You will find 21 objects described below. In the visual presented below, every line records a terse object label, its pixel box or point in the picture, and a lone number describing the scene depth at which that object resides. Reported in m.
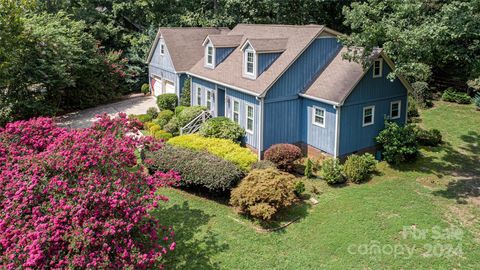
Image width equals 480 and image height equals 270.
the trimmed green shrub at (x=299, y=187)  16.46
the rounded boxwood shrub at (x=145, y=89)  36.22
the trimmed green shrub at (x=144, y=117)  26.77
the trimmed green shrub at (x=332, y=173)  17.89
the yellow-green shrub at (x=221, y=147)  18.52
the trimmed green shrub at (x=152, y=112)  28.24
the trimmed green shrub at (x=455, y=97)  31.41
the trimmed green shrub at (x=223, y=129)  21.42
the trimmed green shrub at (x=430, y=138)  22.84
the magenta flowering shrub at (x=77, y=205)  8.94
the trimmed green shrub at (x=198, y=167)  16.06
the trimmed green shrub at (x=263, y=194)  14.56
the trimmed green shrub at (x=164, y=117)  25.95
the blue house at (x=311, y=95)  19.70
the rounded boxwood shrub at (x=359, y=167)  18.06
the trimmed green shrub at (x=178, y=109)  26.50
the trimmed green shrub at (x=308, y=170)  18.64
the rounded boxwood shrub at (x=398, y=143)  19.61
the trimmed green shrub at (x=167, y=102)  28.80
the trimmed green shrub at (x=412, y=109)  27.19
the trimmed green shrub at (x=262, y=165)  17.86
